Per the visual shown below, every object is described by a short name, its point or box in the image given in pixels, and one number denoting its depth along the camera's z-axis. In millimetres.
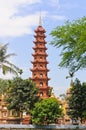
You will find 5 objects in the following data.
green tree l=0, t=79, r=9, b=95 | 78700
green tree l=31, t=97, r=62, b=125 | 52312
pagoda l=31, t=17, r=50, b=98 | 64500
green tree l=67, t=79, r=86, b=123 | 54656
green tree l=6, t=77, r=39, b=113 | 55656
